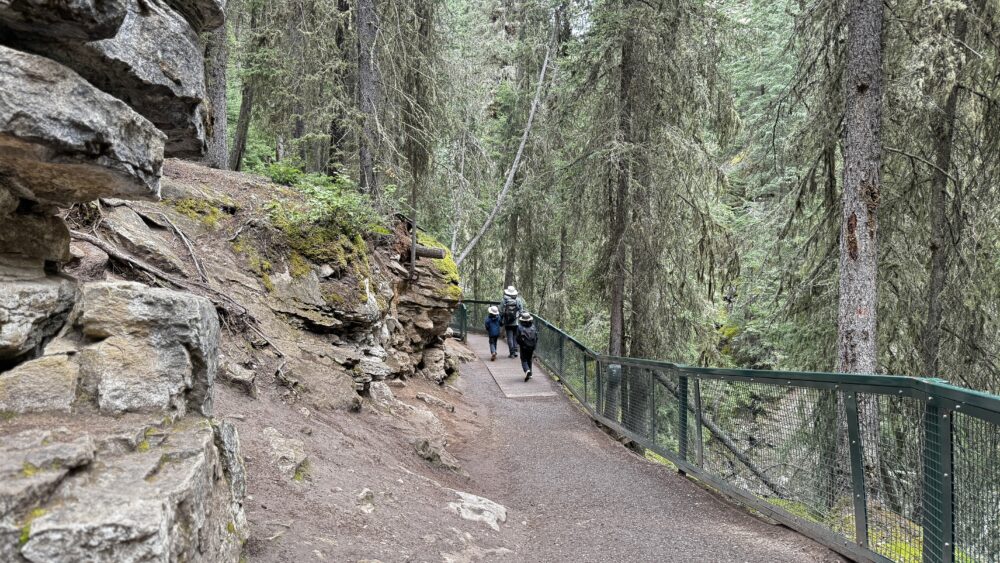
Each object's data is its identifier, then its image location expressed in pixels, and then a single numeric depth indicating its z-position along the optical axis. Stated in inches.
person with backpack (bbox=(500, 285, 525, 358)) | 574.6
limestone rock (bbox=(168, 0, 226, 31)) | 134.1
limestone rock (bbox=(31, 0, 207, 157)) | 107.8
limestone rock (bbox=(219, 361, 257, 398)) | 215.6
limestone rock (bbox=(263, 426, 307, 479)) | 185.3
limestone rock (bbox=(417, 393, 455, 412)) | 396.8
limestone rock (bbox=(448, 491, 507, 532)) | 219.1
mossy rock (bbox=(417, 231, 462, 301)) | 484.7
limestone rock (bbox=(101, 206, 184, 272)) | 223.5
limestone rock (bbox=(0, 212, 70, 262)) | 112.7
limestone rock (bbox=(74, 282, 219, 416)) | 110.8
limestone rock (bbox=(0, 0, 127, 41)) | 90.8
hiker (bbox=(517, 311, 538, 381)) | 523.8
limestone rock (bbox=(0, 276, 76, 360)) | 101.7
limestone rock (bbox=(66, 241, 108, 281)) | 185.9
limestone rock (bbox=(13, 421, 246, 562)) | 73.4
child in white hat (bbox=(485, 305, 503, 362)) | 644.7
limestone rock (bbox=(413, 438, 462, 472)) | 281.7
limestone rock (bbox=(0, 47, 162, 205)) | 89.8
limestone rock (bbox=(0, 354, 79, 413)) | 97.7
